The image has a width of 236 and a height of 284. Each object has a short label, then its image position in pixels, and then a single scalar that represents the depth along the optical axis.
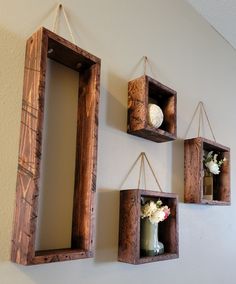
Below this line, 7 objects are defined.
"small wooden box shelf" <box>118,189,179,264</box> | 1.20
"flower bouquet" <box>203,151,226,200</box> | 1.71
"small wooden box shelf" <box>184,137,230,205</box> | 1.59
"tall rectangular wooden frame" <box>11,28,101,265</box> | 0.92
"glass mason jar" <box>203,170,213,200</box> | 1.69
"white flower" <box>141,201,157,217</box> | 1.27
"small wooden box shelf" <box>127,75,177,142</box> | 1.31
